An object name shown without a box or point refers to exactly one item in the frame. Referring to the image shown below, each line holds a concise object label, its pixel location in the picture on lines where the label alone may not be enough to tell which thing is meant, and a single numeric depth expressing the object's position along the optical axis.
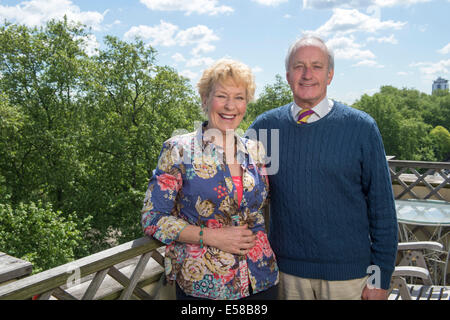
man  2.05
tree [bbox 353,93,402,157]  44.59
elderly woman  1.91
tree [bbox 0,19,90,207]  17.83
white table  4.84
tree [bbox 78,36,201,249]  19.02
